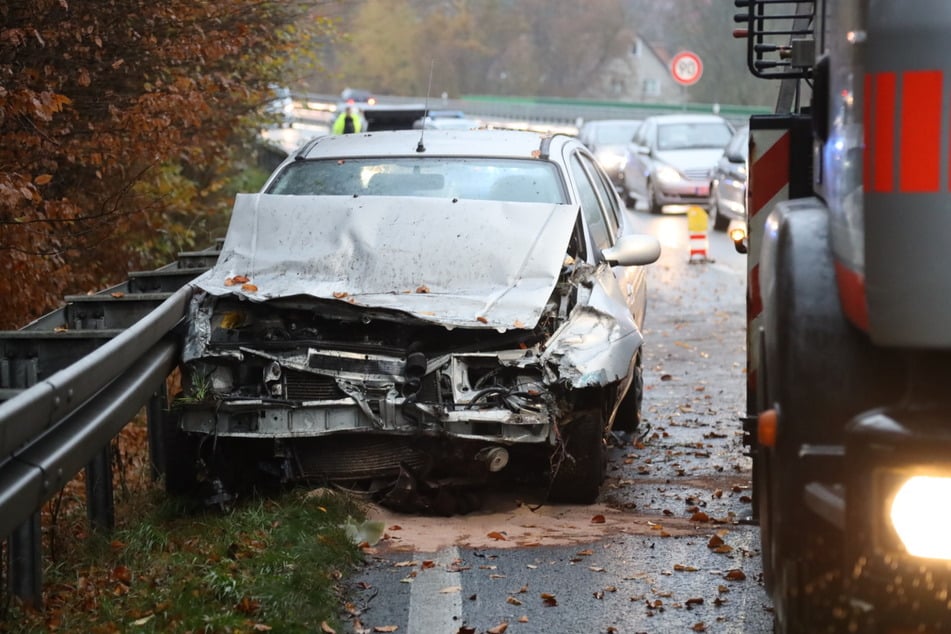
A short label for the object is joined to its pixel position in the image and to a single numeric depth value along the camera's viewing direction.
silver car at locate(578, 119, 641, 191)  30.61
